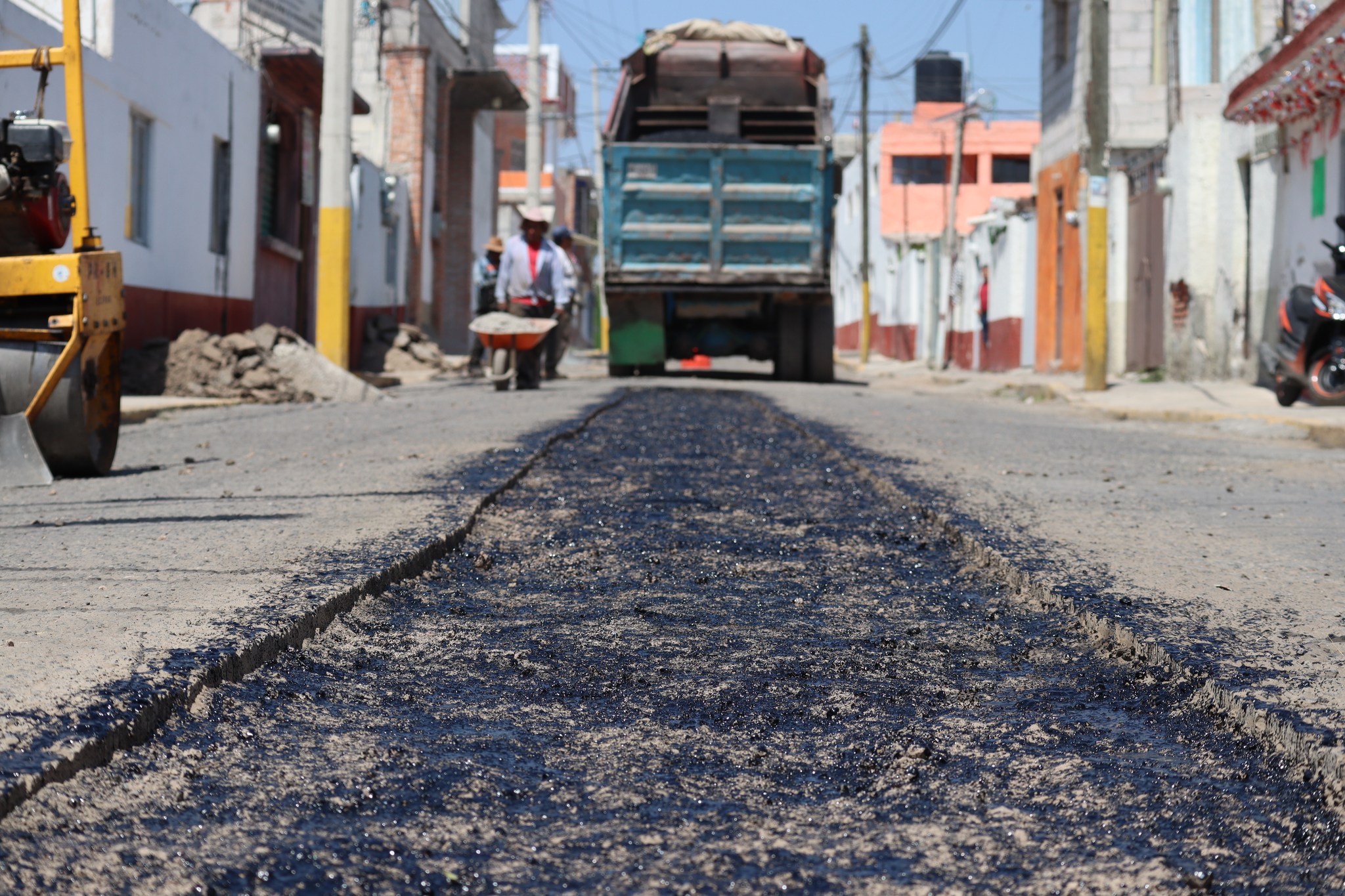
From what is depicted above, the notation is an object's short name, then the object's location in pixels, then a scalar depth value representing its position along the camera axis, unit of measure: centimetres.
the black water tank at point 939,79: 5628
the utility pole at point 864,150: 3703
